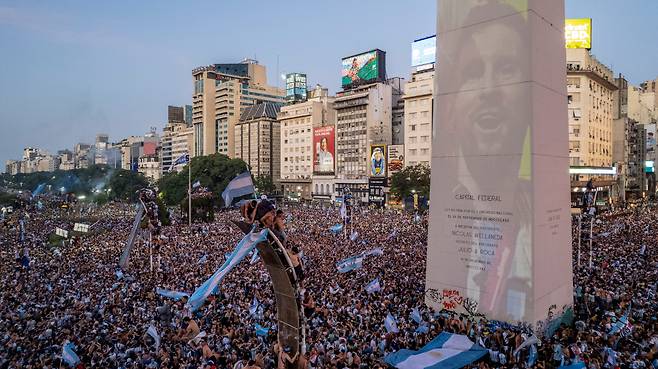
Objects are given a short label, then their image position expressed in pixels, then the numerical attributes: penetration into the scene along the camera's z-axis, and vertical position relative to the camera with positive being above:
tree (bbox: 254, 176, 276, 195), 83.19 -2.70
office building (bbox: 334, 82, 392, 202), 80.19 +6.82
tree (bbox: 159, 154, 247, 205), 65.12 -0.86
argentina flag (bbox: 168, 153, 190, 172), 34.41 +0.77
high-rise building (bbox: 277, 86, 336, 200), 87.69 +4.41
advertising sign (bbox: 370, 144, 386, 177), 75.00 +1.34
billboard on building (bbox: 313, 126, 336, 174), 86.69 +3.42
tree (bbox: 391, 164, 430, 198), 59.28 -1.60
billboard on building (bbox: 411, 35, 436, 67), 69.12 +16.84
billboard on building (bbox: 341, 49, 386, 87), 80.38 +16.96
